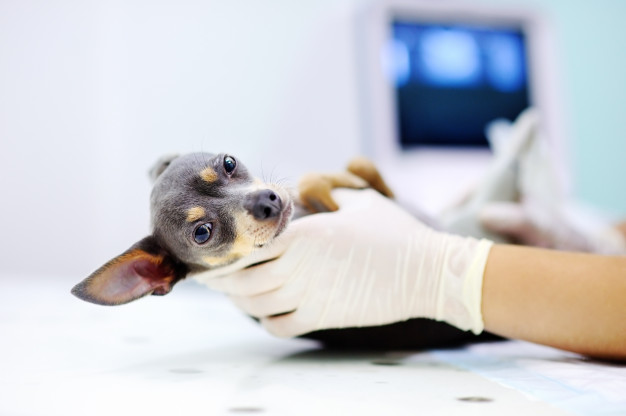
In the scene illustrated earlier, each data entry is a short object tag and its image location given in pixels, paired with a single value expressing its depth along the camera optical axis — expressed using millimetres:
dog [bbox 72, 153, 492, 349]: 634
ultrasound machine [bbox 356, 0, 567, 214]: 1592
